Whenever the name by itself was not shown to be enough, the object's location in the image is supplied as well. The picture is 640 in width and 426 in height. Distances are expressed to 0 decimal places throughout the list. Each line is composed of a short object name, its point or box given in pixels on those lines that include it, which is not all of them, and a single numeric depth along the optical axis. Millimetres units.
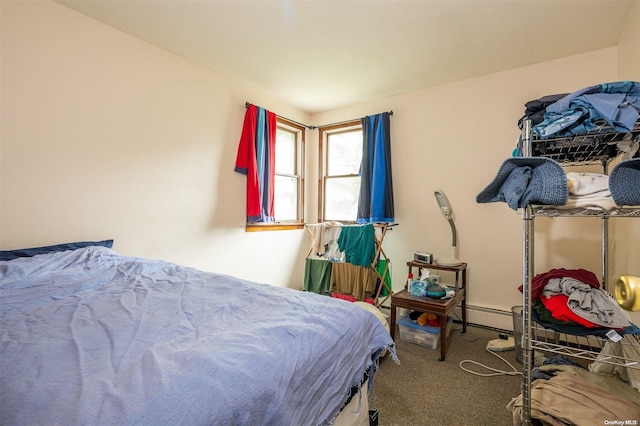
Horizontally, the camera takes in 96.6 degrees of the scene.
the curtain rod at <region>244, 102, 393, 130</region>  3648
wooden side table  2199
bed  625
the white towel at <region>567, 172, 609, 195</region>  1121
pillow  1661
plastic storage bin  2367
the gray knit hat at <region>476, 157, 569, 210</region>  1101
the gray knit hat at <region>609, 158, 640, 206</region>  1003
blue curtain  3350
